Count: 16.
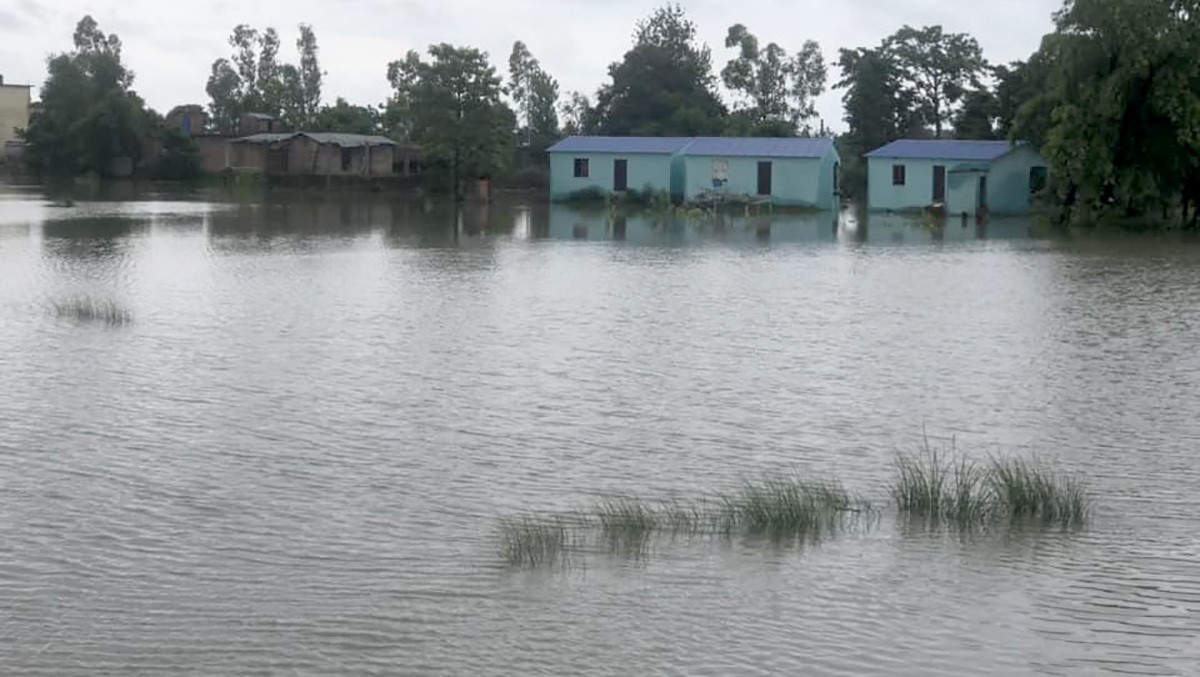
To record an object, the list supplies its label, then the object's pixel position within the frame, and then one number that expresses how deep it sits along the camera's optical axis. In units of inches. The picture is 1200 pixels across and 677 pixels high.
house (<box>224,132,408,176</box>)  2687.0
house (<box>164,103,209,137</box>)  3176.7
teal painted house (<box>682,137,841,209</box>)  2295.8
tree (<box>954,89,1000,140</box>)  2440.9
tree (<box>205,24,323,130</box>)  3641.7
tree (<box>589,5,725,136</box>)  2780.5
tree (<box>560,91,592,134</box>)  3015.3
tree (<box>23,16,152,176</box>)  2783.0
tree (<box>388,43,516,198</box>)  2346.2
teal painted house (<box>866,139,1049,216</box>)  2107.5
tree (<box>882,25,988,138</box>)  2773.1
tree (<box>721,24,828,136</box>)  3307.1
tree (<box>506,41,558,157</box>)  3440.0
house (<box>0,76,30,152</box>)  3472.0
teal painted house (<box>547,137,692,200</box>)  2406.5
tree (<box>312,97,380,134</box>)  3029.0
